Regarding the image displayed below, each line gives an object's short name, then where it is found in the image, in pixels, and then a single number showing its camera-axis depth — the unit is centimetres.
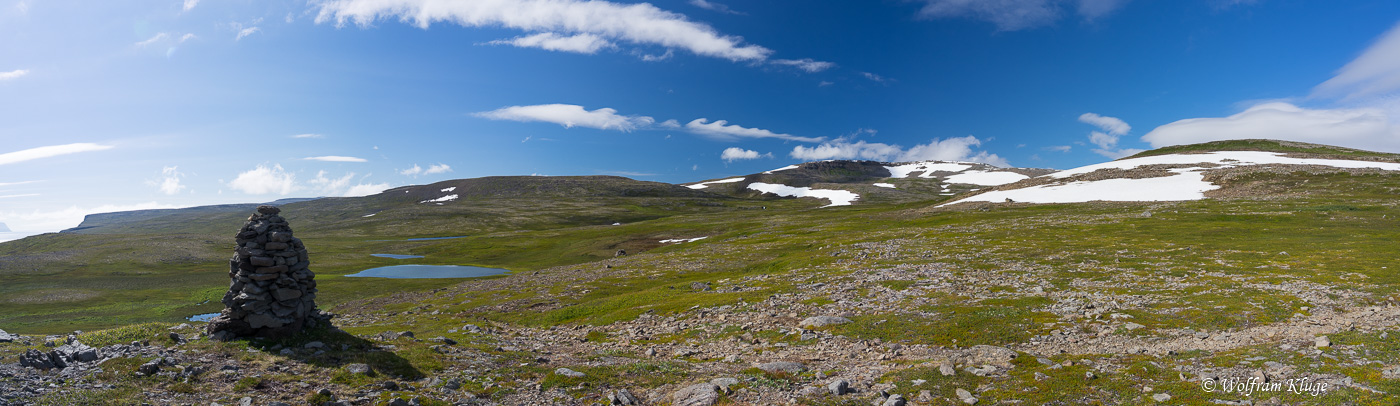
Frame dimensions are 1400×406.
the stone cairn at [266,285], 2028
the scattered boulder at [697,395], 1549
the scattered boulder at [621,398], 1580
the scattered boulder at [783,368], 1861
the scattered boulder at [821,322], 2561
